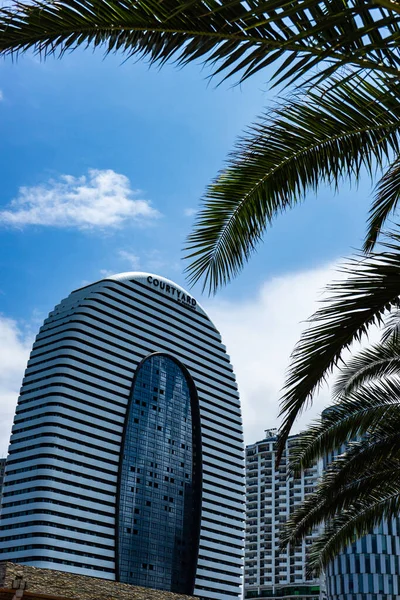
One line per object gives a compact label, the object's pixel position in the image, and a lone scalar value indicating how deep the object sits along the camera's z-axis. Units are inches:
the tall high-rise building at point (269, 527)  5310.0
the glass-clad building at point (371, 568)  3545.8
